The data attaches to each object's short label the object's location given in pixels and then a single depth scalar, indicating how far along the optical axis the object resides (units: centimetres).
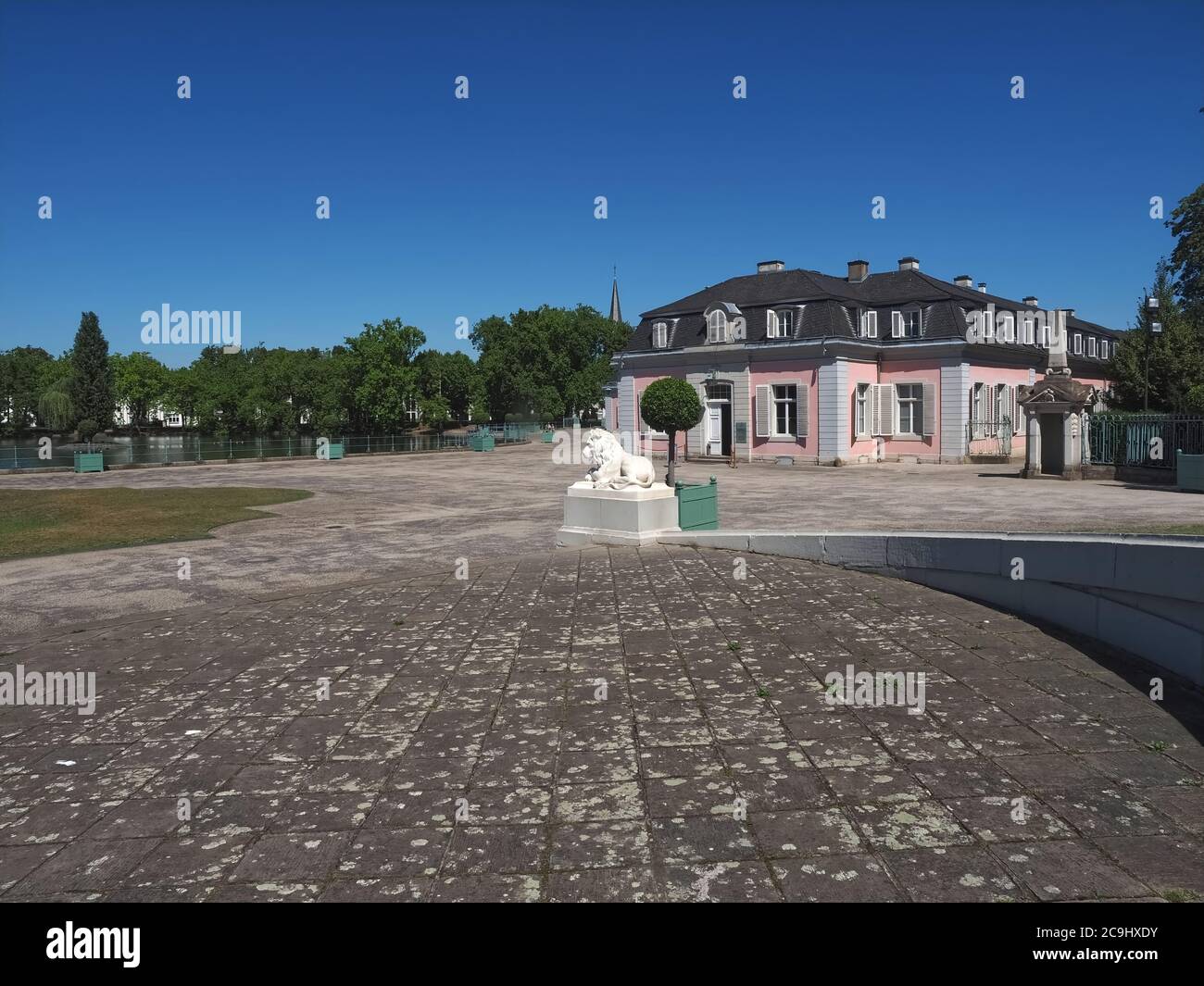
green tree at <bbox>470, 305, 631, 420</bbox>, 8650
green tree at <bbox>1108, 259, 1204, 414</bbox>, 3544
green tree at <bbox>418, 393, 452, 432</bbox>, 7494
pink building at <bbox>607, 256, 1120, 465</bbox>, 3600
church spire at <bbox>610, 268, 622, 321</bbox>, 12014
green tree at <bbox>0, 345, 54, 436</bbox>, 10244
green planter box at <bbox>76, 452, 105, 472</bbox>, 3662
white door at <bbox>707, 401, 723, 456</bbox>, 3966
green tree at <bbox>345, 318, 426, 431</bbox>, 7044
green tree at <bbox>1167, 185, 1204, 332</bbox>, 4200
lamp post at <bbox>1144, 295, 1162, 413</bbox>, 3061
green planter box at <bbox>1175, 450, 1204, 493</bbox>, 2100
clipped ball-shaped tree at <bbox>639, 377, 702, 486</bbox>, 2936
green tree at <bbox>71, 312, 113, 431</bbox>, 9112
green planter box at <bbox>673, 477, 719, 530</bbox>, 1320
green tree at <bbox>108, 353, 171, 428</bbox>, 10538
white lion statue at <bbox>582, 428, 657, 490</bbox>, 1288
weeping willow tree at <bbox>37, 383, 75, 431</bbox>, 9281
